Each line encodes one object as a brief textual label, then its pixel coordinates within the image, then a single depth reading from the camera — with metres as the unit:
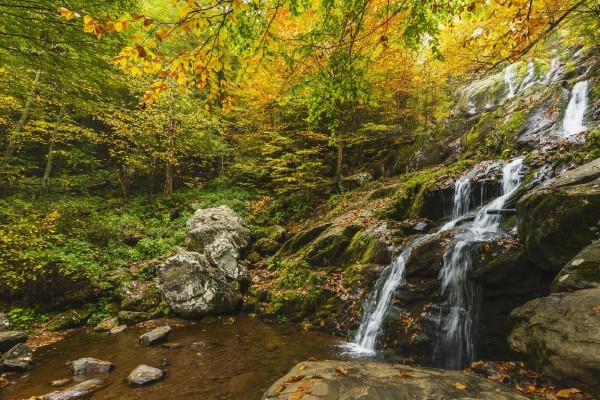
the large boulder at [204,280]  8.72
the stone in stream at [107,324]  8.11
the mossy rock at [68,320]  8.18
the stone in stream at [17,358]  5.67
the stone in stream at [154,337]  6.94
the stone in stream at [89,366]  5.59
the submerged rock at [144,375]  5.10
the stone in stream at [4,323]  7.14
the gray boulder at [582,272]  4.08
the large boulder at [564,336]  3.39
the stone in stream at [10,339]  6.13
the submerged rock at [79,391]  4.67
